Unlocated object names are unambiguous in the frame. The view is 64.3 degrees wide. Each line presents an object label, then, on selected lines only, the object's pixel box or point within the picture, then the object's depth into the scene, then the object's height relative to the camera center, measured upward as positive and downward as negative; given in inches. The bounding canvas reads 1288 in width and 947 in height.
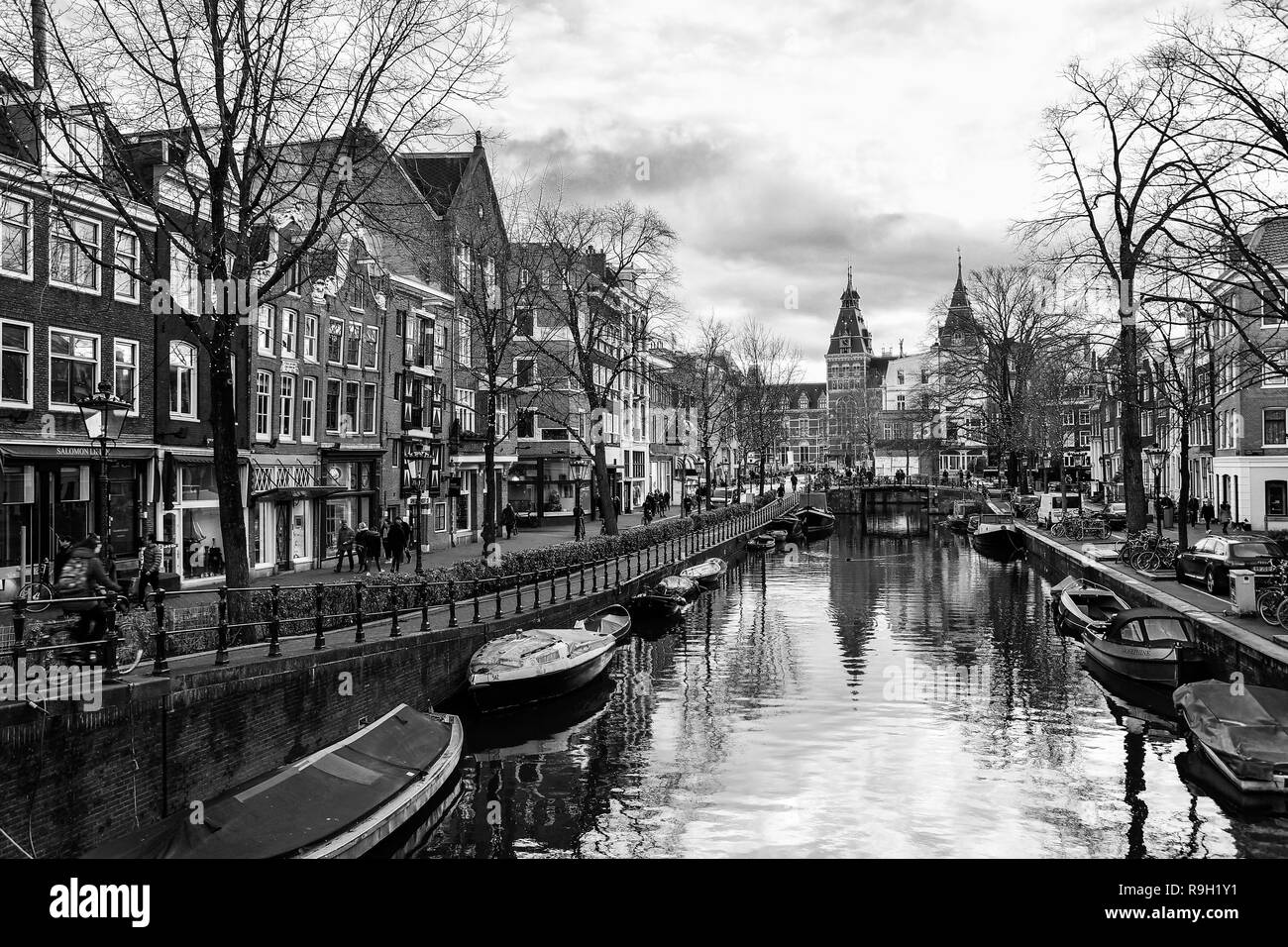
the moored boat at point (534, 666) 893.2 -182.4
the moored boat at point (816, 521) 3366.1 -195.2
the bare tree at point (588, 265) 1660.9 +343.3
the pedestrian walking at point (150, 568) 936.3 -91.8
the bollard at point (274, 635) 662.5 -108.5
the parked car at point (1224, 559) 1224.5 -122.0
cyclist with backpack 553.0 -63.1
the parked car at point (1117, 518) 2290.8 -131.1
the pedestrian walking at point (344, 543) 1391.0 -103.9
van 2588.6 -122.5
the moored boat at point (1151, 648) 952.9 -180.3
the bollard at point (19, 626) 466.9 -73.0
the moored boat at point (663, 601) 1499.8 -203.1
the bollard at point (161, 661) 551.5 -103.8
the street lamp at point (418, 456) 1605.6 +17.8
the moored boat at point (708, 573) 1857.0 -199.6
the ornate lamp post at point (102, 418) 707.4 +38.3
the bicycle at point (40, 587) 806.5 -96.3
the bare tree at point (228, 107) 709.3 +269.2
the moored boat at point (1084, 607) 1256.2 -188.0
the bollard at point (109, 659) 528.1 -98.1
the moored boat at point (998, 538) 2514.8 -188.7
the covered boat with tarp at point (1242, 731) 644.1 -183.4
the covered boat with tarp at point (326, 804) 473.1 -175.6
